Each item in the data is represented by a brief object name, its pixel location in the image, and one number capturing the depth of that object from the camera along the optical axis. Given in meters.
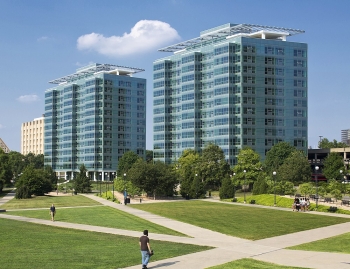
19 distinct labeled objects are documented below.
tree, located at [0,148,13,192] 118.50
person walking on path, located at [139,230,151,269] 24.27
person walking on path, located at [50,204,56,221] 48.62
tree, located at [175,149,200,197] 89.12
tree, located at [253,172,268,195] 79.94
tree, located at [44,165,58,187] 131.73
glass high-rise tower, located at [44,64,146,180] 182.50
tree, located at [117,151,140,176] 153.31
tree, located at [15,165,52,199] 97.88
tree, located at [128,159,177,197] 85.50
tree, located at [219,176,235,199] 82.94
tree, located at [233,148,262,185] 111.44
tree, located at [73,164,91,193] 117.06
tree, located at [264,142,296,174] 122.51
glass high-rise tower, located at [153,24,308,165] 135.75
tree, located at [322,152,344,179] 119.74
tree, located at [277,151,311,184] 106.56
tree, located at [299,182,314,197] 71.88
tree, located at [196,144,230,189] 111.76
